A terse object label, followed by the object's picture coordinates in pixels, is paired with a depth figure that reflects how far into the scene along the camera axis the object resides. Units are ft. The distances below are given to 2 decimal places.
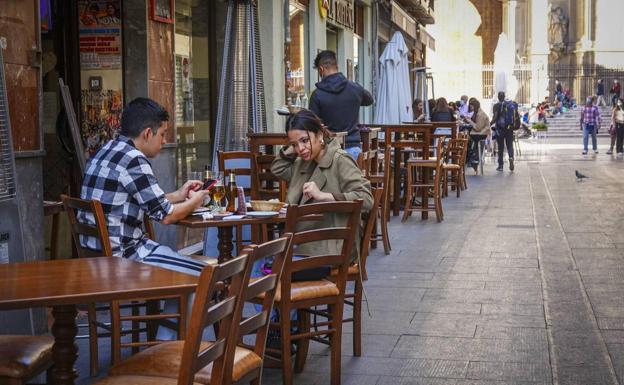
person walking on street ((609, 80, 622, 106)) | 181.52
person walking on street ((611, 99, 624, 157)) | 101.30
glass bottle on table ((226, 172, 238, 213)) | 21.13
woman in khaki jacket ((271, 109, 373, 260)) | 20.74
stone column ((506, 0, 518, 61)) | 208.71
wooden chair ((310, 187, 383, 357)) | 19.99
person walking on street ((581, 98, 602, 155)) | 103.65
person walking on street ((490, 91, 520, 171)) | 79.30
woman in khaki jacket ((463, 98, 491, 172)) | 75.51
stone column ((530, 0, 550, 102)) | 216.74
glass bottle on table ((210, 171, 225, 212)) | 21.15
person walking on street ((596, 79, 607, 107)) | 186.19
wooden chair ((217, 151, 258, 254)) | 28.32
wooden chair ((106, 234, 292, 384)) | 12.06
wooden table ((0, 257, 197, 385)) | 11.89
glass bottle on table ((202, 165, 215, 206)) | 21.12
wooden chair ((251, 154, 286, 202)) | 28.11
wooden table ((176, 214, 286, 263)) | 19.48
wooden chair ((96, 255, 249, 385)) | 10.84
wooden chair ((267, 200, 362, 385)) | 17.17
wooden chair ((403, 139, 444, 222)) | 42.88
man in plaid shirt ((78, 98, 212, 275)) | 18.53
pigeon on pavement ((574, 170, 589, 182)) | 67.51
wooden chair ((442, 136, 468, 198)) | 53.41
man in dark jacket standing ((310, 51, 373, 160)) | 35.76
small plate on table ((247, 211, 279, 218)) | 20.24
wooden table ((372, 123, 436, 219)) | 43.96
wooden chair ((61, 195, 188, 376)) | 17.29
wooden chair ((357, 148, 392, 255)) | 32.86
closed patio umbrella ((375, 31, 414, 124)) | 63.10
